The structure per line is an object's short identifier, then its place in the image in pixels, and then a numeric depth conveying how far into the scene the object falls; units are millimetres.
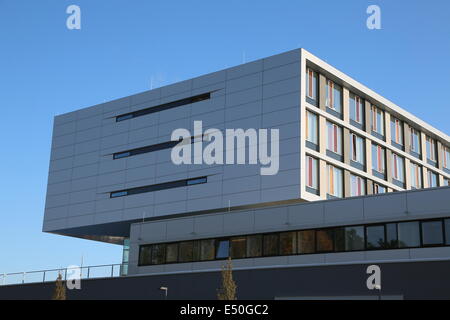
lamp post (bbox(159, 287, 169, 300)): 43594
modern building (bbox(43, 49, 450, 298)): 38719
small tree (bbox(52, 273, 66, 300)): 45709
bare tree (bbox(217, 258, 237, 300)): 37097
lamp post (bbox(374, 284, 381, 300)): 33744
